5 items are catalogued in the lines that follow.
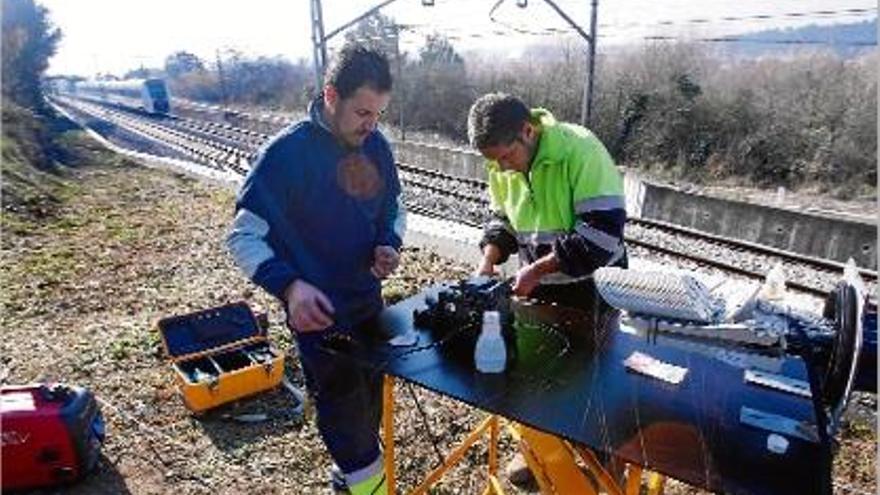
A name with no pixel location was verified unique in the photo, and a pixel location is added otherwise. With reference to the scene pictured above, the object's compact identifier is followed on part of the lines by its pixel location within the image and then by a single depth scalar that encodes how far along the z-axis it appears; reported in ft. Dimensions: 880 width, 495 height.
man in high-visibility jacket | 9.75
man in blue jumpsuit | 8.23
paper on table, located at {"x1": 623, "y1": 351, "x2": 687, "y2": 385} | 7.38
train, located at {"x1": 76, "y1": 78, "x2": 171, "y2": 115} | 113.39
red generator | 12.09
